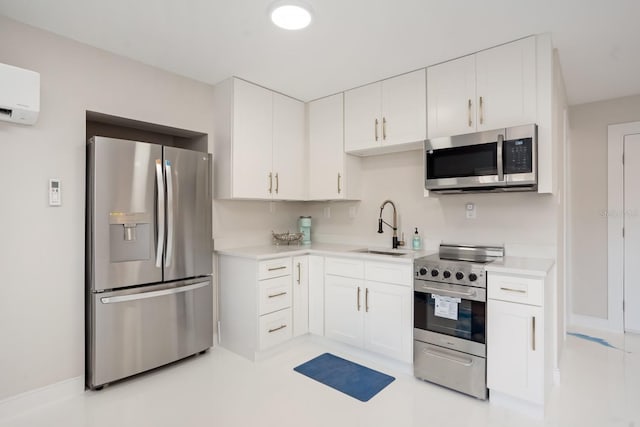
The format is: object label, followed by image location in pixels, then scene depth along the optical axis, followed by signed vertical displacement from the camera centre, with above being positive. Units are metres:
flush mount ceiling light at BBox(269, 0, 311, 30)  1.92 +1.19
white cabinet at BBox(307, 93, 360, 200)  3.43 +0.60
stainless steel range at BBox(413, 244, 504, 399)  2.25 -0.78
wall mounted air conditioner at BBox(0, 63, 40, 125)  1.93 +0.71
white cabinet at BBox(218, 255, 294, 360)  2.88 -0.80
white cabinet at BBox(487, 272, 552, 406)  2.03 -0.78
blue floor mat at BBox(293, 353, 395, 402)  2.41 -1.27
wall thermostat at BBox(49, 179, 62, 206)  2.26 +0.14
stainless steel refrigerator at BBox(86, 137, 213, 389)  2.37 -0.33
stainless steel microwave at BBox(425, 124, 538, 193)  2.26 +0.38
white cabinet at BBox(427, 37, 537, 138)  2.33 +0.92
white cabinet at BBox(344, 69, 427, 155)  2.87 +0.90
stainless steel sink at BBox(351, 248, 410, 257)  3.02 -0.35
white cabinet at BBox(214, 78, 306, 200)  3.05 +0.69
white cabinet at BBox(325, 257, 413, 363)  2.63 -0.78
